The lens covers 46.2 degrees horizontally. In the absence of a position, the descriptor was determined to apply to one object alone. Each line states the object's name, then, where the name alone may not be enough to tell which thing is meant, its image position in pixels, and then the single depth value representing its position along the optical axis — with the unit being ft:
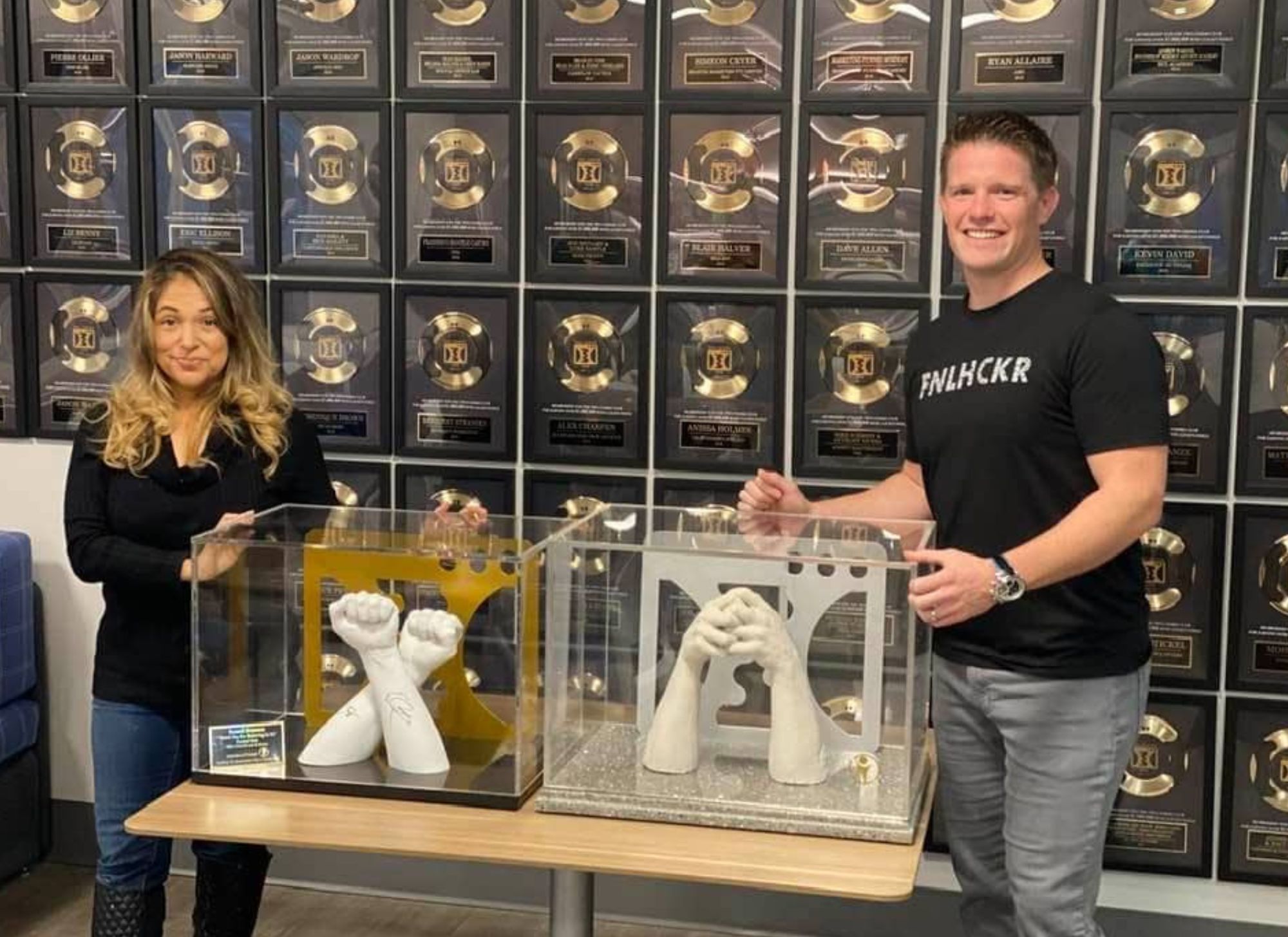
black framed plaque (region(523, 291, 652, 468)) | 9.30
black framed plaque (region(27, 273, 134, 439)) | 10.05
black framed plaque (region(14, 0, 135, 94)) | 9.73
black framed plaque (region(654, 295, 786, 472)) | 9.14
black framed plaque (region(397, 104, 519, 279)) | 9.32
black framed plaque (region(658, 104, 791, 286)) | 8.98
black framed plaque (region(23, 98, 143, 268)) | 9.84
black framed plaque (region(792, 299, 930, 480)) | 8.98
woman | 7.43
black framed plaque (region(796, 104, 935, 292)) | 8.79
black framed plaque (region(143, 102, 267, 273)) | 9.67
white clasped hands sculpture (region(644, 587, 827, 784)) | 5.84
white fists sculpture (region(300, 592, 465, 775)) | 6.05
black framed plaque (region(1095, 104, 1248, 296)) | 8.42
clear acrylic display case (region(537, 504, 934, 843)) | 5.77
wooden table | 5.35
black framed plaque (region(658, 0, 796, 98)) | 8.90
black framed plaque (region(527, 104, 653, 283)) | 9.16
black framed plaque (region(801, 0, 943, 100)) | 8.69
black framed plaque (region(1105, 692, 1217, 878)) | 8.87
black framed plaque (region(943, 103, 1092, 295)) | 8.57
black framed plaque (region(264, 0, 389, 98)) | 9.41
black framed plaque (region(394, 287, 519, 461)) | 9.48
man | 6.50
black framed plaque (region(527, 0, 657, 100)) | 9.06
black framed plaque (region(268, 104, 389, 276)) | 9.50
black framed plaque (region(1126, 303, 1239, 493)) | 8.54
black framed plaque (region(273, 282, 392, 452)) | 9.67
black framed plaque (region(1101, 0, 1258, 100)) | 8.32
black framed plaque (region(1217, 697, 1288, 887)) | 8.76
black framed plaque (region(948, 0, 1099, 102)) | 8.50
